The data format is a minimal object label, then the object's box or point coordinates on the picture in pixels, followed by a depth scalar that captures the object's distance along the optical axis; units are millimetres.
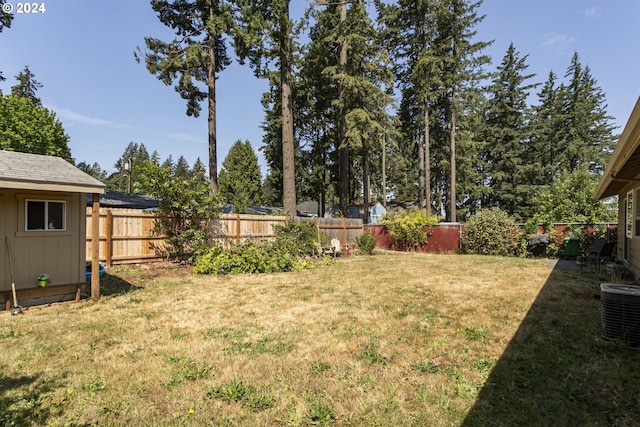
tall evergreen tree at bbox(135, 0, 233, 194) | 15133
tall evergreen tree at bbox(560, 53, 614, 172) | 30094
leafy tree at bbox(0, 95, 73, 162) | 24391
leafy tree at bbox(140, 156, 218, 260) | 9797
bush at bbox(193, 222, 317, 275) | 9359
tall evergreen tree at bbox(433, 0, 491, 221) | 21859
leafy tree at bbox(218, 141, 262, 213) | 38244
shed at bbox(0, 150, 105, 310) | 5316
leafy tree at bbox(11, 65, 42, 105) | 34844
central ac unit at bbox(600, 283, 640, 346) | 3760
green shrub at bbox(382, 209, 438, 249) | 15781
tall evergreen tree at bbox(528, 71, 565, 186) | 30797
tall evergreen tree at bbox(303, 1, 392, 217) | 18094
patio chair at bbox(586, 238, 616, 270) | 9444
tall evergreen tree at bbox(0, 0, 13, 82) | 12836
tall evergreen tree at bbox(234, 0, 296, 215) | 14297
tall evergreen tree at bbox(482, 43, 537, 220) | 30547
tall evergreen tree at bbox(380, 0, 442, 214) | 21583
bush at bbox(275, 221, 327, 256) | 11700
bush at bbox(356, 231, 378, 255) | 14948
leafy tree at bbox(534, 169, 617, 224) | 16438
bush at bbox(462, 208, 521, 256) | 13735
